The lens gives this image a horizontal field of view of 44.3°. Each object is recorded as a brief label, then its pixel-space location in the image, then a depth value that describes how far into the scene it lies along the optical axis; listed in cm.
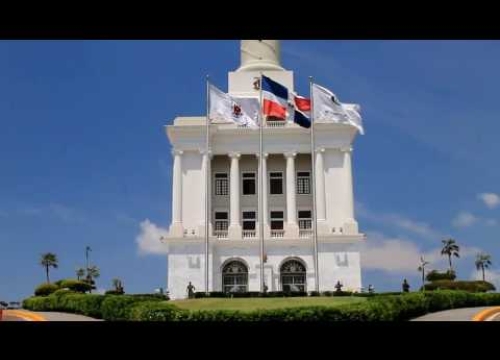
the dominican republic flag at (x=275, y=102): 4793
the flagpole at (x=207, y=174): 5015
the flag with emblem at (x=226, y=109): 4853
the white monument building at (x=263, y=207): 5772
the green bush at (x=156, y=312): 2894
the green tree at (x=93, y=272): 9805
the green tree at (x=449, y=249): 10161
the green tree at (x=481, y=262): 10762
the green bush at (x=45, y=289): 4888
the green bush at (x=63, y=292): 4011
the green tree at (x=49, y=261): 8831
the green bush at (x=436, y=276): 5847
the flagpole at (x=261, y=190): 5016
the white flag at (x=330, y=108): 4722
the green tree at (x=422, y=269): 7397
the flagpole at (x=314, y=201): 4796
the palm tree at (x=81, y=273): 9878
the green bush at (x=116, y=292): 5012
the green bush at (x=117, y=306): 3178
